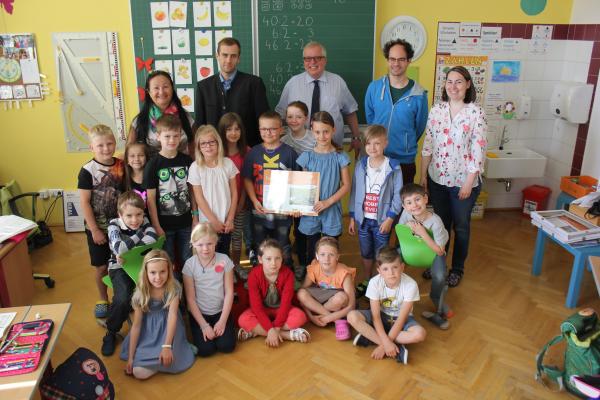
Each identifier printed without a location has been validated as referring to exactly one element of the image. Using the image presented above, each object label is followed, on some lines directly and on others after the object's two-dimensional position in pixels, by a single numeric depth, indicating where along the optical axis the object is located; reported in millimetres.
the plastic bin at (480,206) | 5488
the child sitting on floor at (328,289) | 3482
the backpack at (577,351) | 2811
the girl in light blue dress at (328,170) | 3682
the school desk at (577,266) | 3771
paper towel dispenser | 4992
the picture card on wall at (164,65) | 4852
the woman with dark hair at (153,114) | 3641
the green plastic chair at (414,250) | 3475
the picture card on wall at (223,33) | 4777
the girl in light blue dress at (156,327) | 3072
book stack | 3842
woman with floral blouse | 3740
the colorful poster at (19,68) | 4766
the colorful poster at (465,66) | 5219
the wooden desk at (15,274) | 3586
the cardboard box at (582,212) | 3947
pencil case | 2275
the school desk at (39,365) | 2152
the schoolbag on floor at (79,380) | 2480
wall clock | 5023
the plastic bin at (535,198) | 5508
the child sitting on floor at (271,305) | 3408
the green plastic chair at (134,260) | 3242
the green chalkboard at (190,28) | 4699
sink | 5246
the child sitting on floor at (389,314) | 3227
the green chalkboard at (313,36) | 4777
